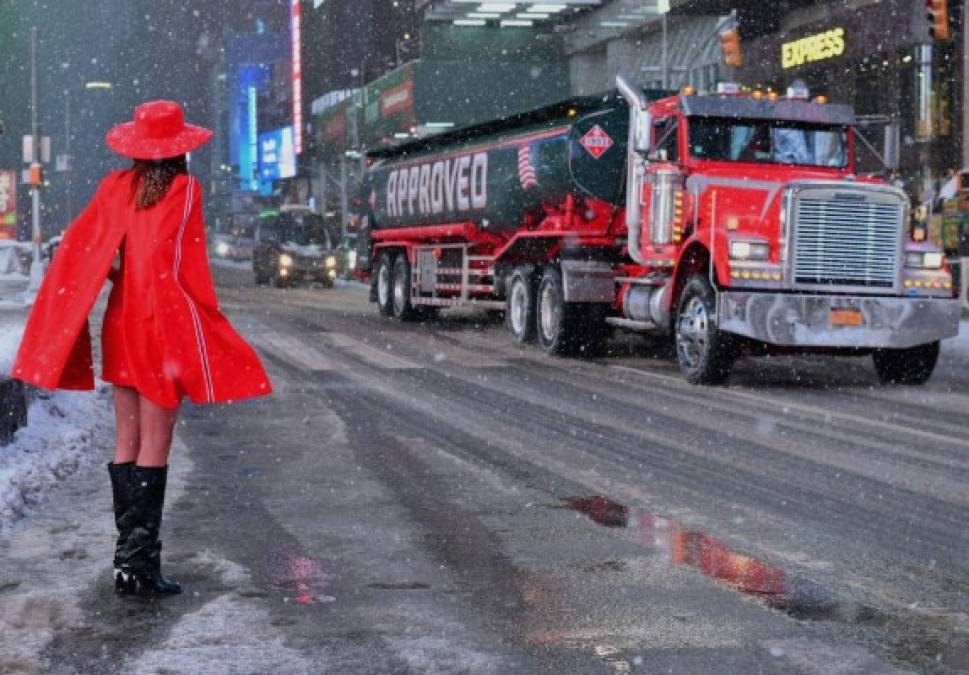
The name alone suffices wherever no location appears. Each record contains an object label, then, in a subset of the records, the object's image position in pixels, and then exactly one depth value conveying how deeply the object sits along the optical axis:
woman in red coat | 5.97
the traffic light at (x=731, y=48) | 32.34
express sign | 39.88
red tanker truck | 15.02
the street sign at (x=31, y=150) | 40.69
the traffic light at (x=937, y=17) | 25.58
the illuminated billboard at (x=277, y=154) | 135.88
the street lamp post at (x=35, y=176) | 38.50
